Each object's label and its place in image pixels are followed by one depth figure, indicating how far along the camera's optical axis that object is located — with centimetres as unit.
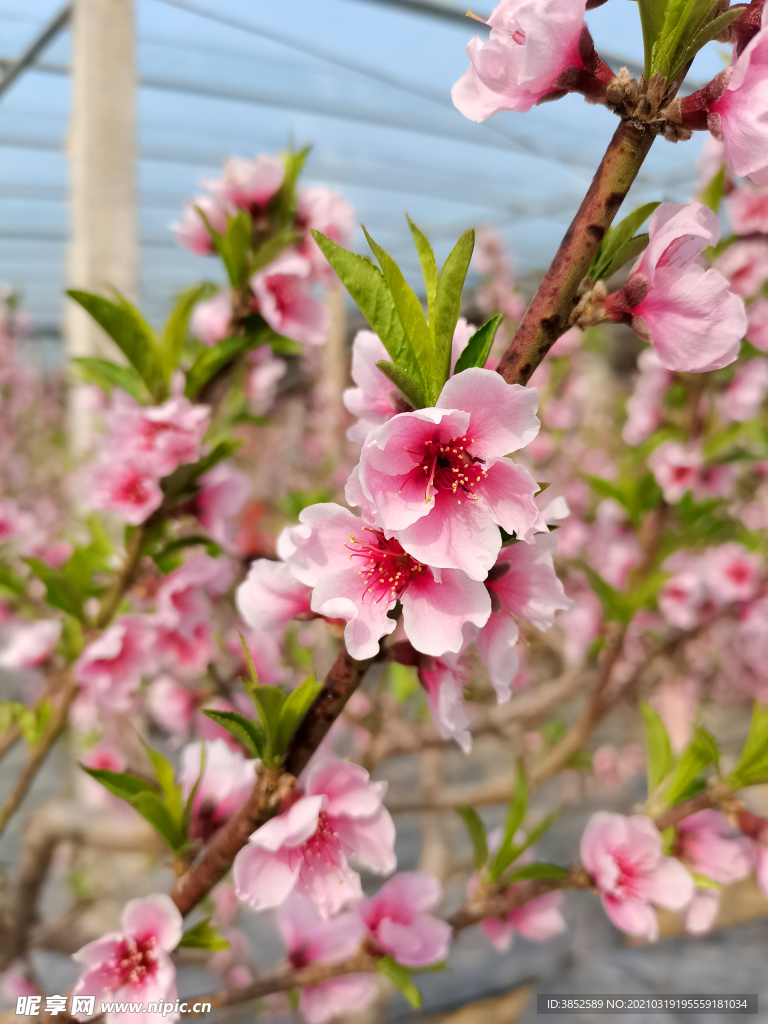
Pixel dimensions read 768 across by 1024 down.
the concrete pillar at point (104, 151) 65
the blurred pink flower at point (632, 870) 22
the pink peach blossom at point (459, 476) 14
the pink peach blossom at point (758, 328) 45
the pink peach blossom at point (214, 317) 34
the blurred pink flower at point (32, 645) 34
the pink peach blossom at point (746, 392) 46
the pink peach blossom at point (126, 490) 28
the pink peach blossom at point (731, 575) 57
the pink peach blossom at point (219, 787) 22
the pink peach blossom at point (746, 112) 14
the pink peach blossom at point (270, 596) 18
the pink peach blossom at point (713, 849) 24
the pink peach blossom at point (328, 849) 17
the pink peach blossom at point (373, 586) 14
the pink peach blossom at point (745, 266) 42
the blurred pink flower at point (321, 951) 23
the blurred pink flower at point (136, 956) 18
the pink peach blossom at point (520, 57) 14
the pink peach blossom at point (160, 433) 28
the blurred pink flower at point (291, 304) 29
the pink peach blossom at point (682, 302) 15
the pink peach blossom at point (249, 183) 30
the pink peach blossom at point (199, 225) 32
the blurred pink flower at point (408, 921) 22
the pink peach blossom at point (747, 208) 41
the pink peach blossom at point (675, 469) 47
